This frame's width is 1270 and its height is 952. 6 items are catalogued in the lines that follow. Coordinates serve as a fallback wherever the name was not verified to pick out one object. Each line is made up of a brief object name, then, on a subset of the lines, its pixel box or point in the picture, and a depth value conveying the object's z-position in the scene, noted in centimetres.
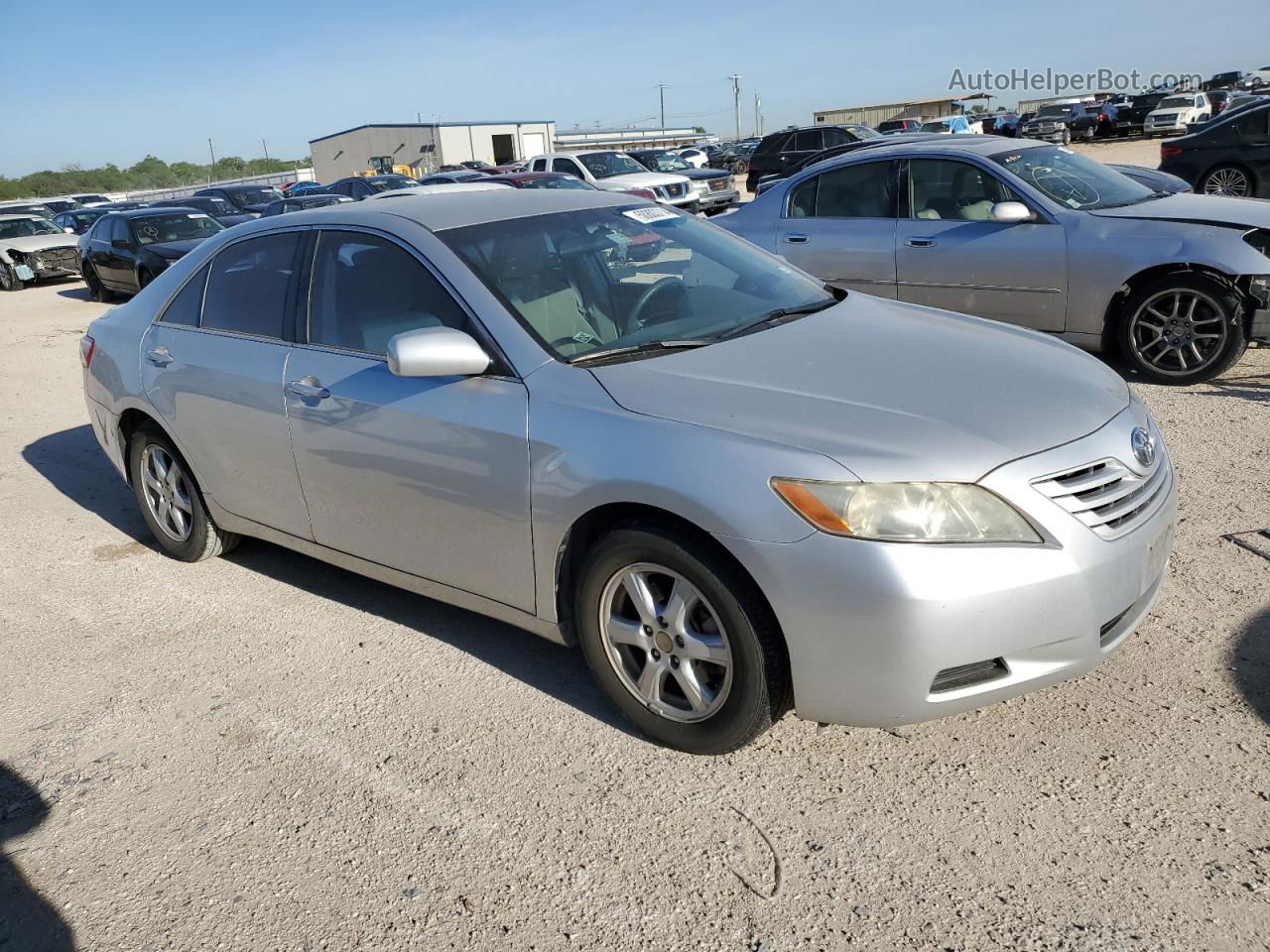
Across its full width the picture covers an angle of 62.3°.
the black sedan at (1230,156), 1438
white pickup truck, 1972
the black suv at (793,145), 2561
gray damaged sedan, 645
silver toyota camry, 268
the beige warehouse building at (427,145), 6128
